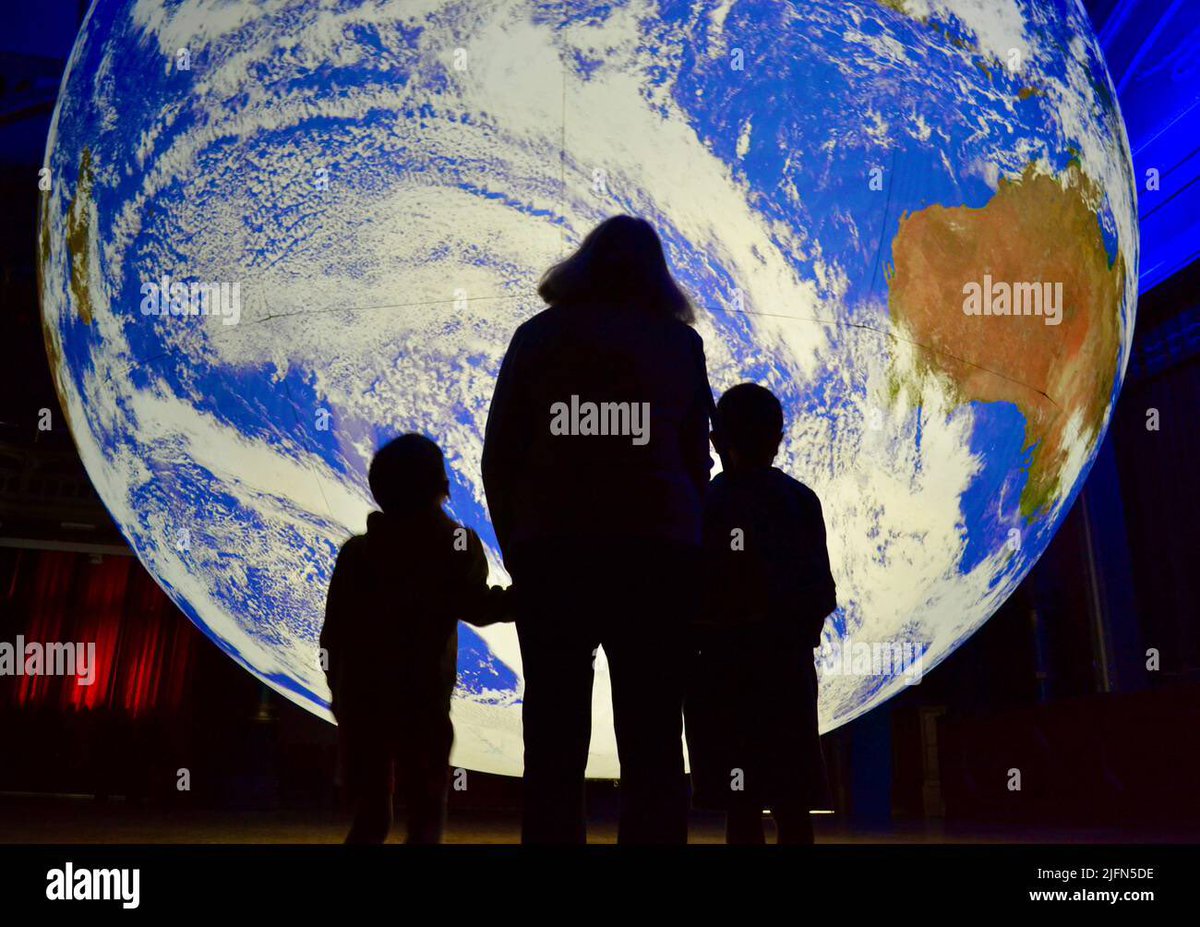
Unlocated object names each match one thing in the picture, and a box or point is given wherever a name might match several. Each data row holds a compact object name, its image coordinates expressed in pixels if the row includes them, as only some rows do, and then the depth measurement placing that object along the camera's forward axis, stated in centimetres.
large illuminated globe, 223
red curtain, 1138
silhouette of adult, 141
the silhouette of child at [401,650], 180
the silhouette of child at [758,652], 183
